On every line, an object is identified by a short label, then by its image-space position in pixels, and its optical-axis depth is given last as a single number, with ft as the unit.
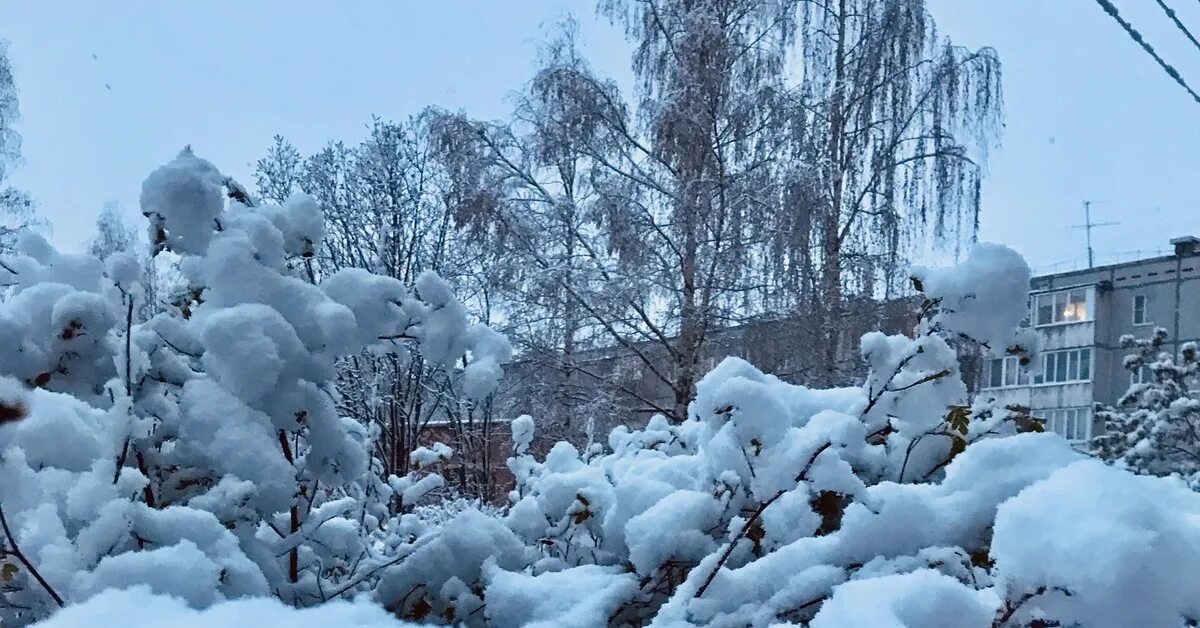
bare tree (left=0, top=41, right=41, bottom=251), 44.55
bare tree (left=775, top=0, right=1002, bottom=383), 34.17
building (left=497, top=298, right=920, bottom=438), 29.89
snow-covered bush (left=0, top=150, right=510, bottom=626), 3.42
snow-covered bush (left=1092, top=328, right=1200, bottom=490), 26.96
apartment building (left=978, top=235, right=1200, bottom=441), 72.84
